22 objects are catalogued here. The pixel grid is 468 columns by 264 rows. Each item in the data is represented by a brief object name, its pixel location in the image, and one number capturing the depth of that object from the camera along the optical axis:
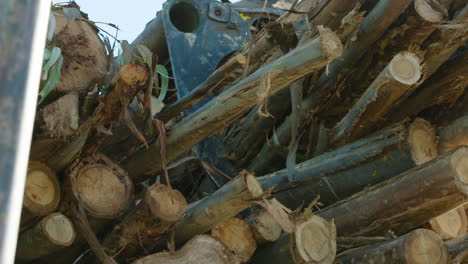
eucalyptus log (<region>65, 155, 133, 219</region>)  3.08
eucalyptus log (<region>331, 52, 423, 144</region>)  3.27
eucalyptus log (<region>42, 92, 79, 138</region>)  2.92
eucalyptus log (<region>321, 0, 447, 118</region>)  3.36
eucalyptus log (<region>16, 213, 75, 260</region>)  3.00
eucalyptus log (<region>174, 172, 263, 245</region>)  3.00
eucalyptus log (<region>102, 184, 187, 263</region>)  3.06
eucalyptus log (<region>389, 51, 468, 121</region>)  3.56
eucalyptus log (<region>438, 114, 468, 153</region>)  3.51
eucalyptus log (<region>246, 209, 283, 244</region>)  3.37
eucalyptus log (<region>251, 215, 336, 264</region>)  3.12
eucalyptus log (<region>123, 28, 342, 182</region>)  2.92
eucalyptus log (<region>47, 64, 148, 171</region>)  3.01
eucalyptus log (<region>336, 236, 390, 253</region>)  3.27
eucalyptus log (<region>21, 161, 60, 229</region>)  2.98
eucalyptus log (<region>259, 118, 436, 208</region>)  3.38
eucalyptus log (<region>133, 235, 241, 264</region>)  3.05
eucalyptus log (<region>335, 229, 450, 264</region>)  3.03
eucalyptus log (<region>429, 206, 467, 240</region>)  3.66
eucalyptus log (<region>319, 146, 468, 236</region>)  3.03
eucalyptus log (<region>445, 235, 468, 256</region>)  3.23
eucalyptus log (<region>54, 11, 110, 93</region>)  3.17
